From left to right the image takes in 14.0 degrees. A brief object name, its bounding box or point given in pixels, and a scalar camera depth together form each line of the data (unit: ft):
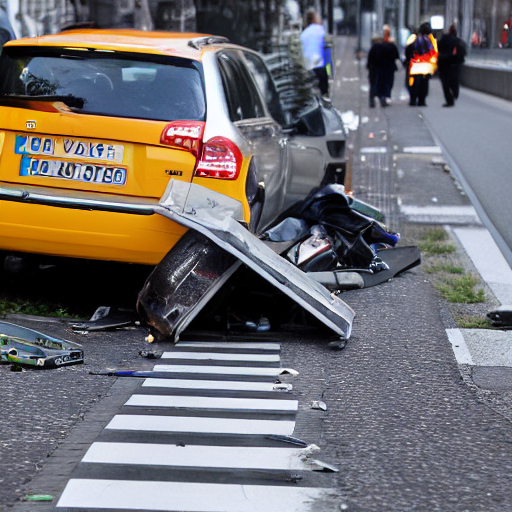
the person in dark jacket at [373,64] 168.42
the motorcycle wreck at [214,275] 41.70
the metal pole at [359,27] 300.20
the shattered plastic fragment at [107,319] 44.09
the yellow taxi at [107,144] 43.52
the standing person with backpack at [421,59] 164.96
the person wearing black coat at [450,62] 181.68
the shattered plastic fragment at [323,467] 27.22
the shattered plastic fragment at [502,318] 45.93
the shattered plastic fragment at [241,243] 41.50
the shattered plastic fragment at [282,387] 35.47
